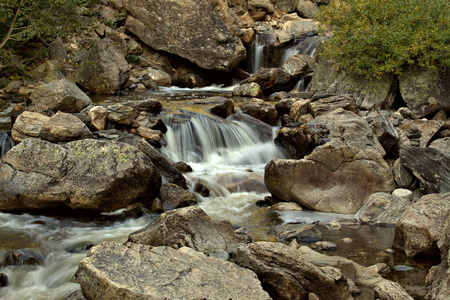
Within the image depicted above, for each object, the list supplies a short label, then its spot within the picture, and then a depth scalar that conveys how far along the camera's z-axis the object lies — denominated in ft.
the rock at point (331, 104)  43.42
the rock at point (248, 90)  61.36
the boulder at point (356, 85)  48.19
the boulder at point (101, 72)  57.47
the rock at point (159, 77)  67.62
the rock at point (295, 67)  64.80
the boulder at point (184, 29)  73.82
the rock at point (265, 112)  46.75
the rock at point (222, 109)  46.65
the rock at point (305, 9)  105.47
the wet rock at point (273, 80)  63.87
